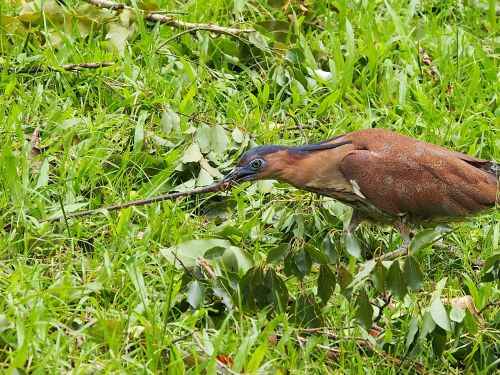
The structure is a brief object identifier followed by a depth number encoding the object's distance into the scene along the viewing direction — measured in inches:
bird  503.5
